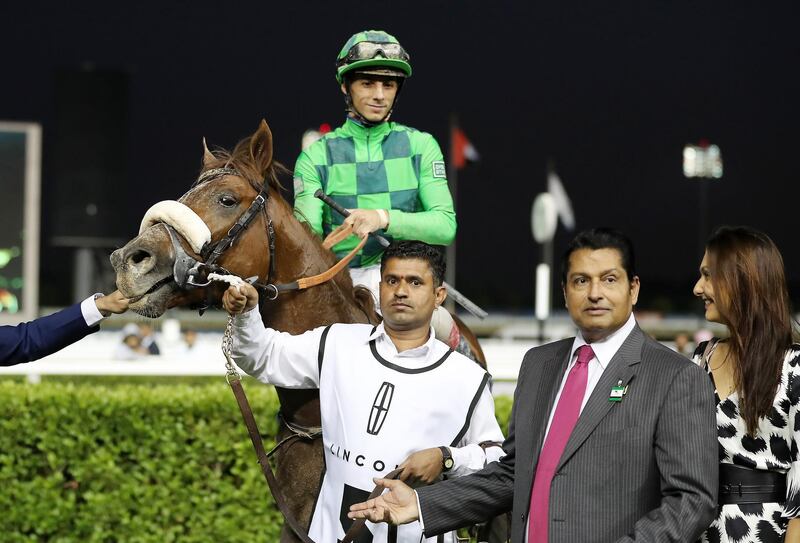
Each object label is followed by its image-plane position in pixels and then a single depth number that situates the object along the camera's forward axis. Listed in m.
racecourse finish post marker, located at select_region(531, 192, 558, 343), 18.38
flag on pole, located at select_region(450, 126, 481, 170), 20.55
